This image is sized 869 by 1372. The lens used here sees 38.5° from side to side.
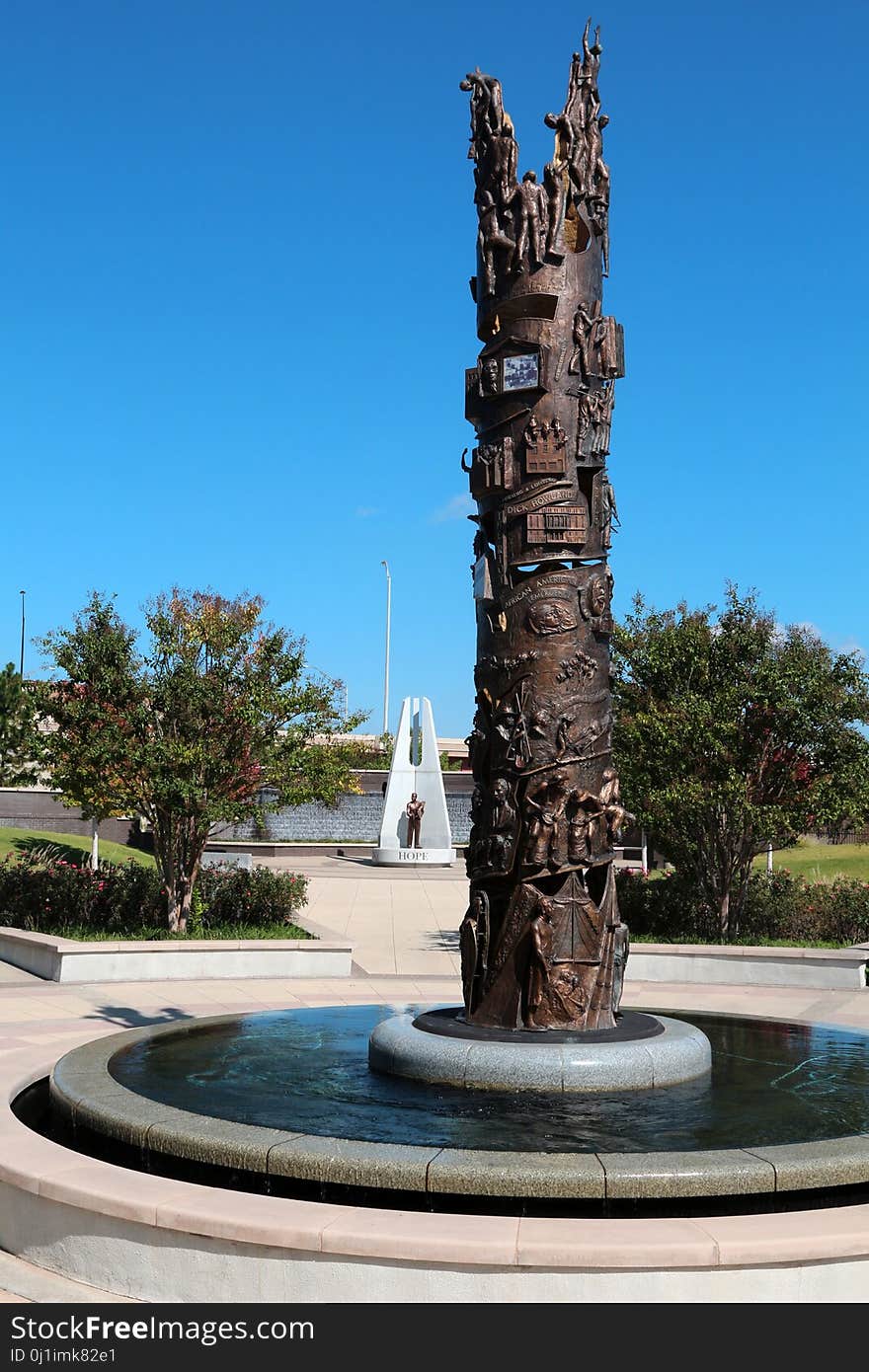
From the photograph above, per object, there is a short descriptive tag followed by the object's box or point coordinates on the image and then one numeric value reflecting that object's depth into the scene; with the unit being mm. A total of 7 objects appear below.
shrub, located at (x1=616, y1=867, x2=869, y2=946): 19500
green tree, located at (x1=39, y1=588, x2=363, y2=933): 17141
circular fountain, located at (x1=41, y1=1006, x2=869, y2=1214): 6184
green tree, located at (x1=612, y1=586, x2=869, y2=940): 17891
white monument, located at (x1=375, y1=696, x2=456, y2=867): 37500
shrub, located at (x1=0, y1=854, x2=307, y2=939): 18578
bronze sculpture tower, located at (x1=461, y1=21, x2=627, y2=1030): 9188
